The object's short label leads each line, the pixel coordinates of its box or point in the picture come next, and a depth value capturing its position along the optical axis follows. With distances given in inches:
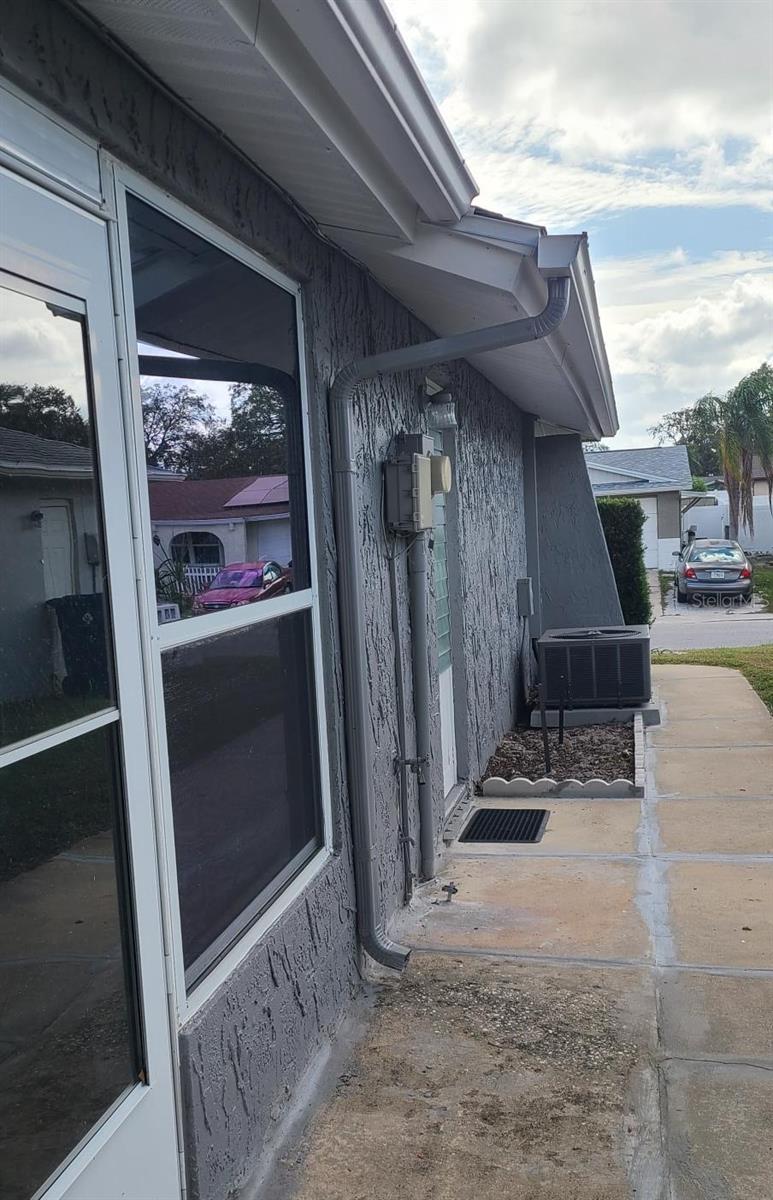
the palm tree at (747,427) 1195.3
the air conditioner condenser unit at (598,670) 340.5
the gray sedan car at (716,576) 880.3
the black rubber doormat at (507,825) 228.4
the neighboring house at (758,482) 1595.7
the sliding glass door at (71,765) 73.7
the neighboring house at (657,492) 1227.2
